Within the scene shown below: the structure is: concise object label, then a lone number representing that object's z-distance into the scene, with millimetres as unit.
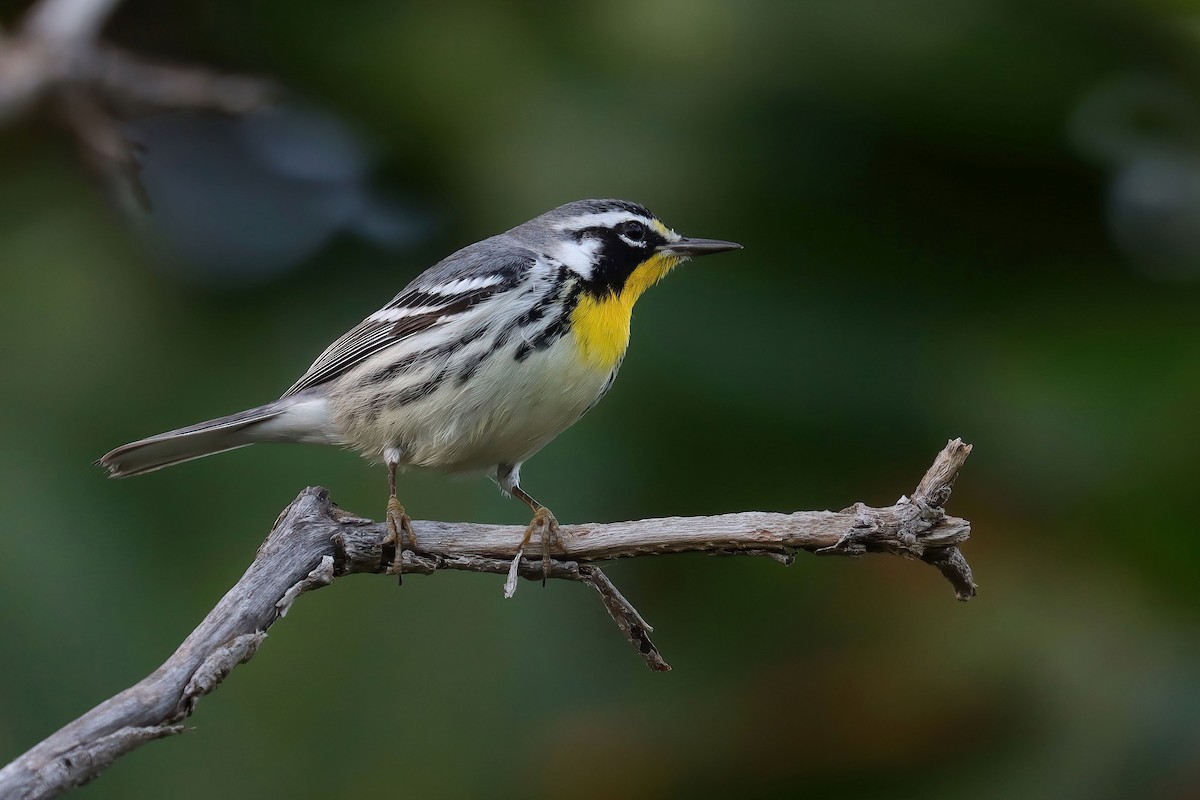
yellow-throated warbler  6133
